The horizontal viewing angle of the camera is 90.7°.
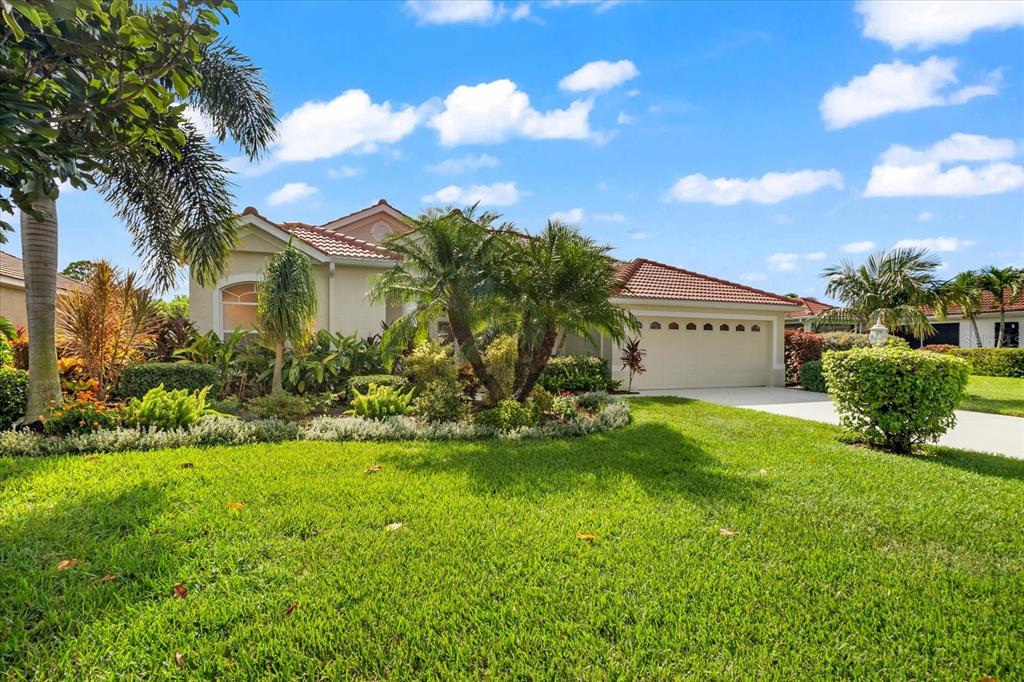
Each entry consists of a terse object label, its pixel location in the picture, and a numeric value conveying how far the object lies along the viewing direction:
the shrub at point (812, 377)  17.15
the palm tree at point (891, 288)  16.45
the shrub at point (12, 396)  8.06
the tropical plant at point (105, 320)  9.70
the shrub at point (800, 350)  19.56
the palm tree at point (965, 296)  17.41
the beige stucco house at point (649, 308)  14.04
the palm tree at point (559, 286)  9.55
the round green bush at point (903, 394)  7.29
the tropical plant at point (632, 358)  15.90
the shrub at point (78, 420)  7.35
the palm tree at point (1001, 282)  25.14
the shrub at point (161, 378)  9.90
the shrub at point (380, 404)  9.34
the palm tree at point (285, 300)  10.52
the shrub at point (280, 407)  9.77
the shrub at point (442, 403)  9.16
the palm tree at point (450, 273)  9.20
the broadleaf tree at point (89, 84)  2.94
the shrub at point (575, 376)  14.18
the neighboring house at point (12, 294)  16.66
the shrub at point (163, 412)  7.80
